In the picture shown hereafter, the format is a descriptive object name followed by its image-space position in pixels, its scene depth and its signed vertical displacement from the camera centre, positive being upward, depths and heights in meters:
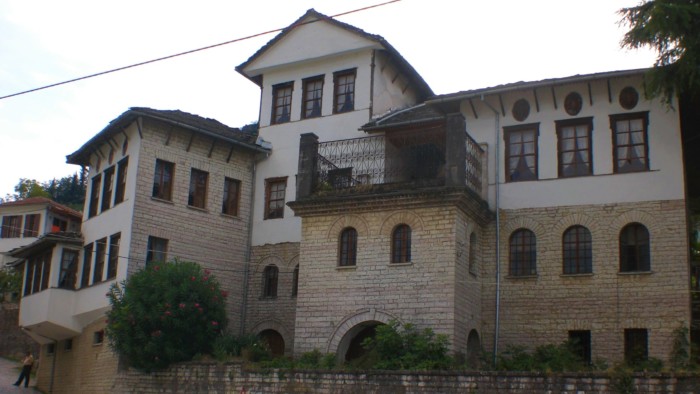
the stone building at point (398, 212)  24.56 +5.30
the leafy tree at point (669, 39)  21.22 +8.75
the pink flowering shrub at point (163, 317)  25.89 +1.84
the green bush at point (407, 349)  22.50 +1.09
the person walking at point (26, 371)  33.34 +0.15
